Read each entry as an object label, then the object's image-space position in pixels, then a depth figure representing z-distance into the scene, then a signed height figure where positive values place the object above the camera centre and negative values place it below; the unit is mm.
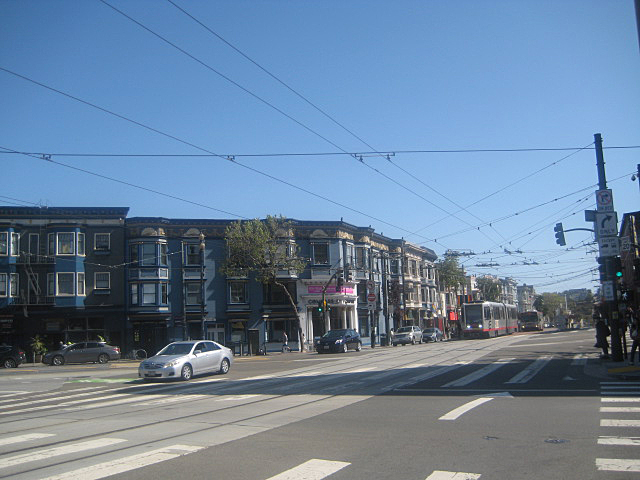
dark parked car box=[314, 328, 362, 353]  39781 -2413
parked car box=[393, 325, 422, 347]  53219 -2941
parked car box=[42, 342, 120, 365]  39125 -2428
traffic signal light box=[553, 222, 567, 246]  26906 +2911
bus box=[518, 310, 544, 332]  81188 -3157
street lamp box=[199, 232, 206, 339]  39969 +3189
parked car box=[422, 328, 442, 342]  58000 -3205
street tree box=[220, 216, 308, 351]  45594 +4485
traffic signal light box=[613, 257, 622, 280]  20641 +908
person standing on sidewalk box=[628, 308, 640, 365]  19738 -1354
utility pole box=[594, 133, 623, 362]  20781 +1662
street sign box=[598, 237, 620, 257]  20984 +1736
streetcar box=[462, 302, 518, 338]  56562 -1876
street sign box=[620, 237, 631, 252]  22938 +1949
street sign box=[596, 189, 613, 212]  20828 +3333
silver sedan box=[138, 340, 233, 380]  21641 -1836
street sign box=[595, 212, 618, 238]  20734 +2514
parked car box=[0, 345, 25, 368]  38781 -2421
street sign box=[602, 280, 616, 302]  21297 +140
